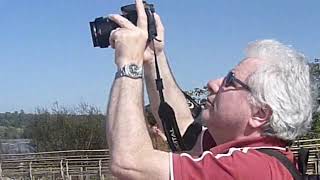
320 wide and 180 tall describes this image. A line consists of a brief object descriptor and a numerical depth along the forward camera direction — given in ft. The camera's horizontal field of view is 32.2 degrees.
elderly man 5.12
